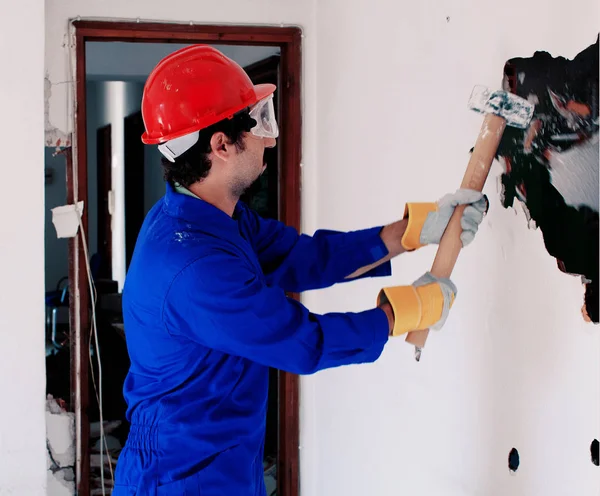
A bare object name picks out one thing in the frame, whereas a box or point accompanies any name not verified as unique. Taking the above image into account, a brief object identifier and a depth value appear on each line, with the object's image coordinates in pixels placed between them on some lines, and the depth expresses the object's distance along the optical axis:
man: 1.53
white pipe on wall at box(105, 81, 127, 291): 6.40
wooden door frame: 3.18
